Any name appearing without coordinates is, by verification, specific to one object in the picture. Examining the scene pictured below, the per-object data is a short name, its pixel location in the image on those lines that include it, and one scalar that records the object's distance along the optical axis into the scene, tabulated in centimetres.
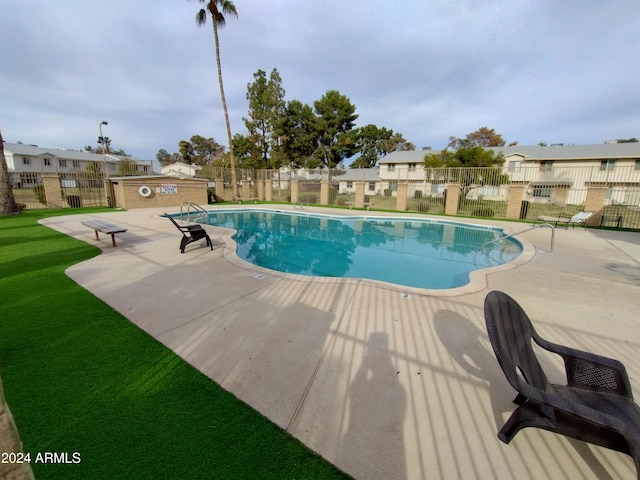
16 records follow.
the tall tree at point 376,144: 4400
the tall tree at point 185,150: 5203
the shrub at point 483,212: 1622
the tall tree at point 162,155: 8134
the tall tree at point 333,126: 3203
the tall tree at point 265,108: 2856
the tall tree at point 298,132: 3105
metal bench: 707
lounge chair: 1116
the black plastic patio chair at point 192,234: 696
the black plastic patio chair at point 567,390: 164
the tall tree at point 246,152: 3094
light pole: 2647
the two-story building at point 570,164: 1980
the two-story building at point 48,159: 3650
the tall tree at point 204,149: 5678
